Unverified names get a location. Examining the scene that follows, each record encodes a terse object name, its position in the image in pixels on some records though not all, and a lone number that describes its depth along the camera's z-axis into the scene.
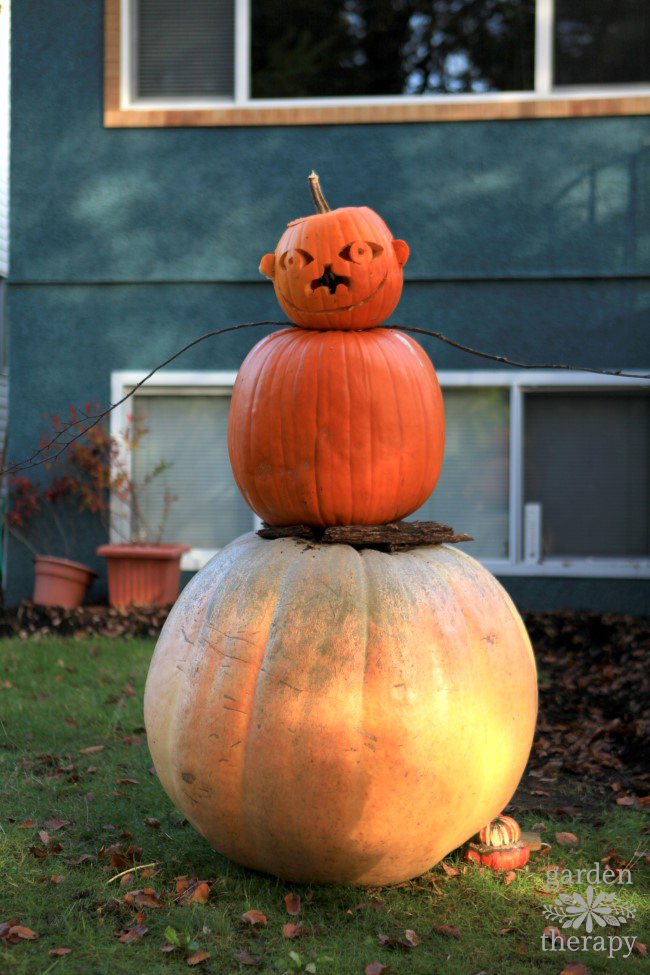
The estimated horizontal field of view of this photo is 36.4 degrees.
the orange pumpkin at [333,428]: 3.29
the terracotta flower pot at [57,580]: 8.21
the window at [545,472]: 8.34
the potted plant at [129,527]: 8.09
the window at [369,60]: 8.34
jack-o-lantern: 3.35
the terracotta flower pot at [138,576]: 8.07
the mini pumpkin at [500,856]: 3.38
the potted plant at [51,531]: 8.23
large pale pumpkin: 2.95
